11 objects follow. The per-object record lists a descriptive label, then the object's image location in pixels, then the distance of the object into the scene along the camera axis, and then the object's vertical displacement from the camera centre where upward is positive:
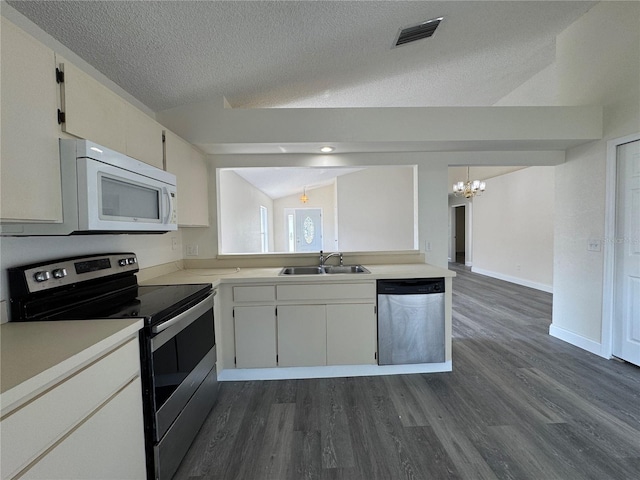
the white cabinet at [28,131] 0.96 +0.40
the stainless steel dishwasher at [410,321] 2.33 -0.76
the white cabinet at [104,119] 1.19 +0.60
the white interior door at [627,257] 2.43 -0.26
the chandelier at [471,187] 5.94 +0.95
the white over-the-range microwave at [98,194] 1.17 +0.20
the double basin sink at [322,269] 2.79 -0.37
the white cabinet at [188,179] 2.06 +0.48
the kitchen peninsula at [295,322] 2.31 -0.75
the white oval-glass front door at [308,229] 9.02 +0.14
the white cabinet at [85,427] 0.73 -0.61
